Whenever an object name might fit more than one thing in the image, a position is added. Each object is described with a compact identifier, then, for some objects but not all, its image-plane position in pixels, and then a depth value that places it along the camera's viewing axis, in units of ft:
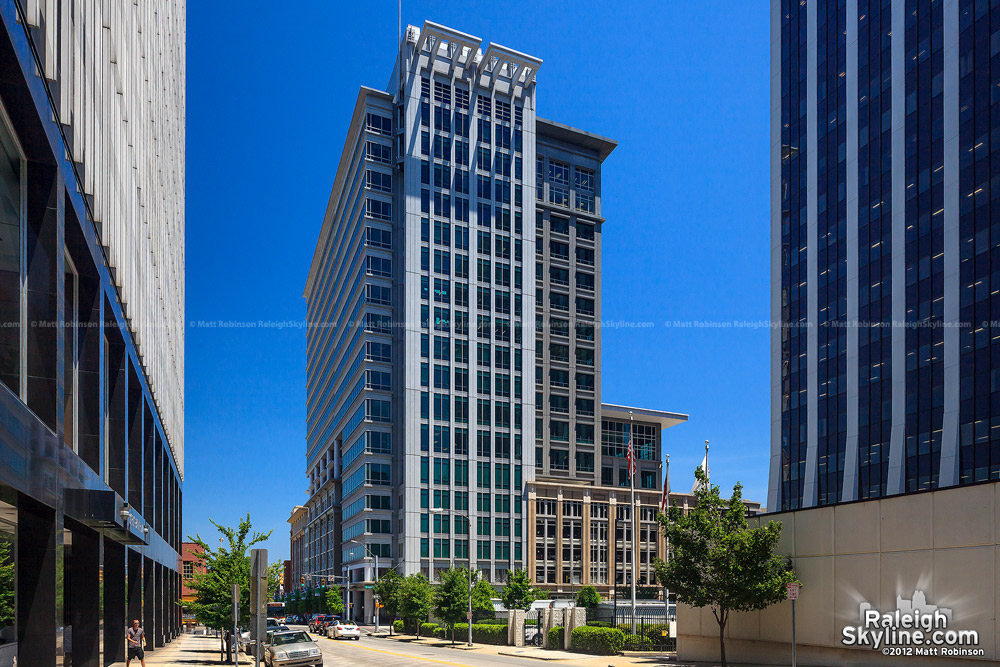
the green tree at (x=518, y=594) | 270.26
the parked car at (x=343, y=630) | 212.02
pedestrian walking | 102.58
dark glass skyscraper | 204.95
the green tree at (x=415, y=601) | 219.82
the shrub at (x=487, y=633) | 180.96
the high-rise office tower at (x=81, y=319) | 58.39
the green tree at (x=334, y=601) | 358.02
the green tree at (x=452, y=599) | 197.16
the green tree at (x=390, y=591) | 237.92
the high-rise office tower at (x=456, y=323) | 327.47
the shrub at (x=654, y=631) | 133.90
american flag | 163.11
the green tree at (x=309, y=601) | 430.20
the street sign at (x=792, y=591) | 76.02
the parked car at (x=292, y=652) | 96.84
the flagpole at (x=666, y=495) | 153.04
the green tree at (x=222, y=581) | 125.39
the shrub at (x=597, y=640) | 132.87
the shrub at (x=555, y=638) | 150.00
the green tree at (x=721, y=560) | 90.48
